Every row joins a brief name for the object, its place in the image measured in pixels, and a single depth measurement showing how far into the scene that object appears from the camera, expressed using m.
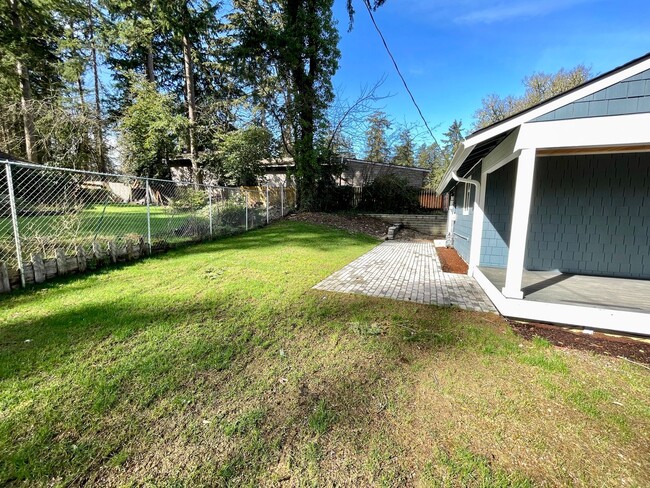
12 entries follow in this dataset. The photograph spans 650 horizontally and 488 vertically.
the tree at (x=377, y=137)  17.93
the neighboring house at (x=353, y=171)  17.83
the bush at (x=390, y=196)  16.86
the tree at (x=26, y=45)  13.32
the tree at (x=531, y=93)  21.14
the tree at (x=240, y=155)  14.82
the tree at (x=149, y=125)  14.36
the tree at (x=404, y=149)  21.06
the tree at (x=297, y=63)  13.41
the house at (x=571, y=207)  3.33
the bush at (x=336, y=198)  16.50
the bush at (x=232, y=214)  9.79
